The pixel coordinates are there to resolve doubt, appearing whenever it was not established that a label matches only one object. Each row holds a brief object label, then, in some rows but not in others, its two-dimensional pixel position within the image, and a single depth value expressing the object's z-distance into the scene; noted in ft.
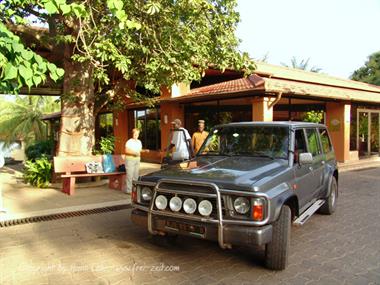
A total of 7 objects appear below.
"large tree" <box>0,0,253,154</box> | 25.88
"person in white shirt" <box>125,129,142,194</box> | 28.84
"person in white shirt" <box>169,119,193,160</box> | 27.89
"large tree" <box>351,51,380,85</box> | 117.18
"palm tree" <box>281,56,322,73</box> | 156.76
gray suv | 12.83
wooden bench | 28.81
